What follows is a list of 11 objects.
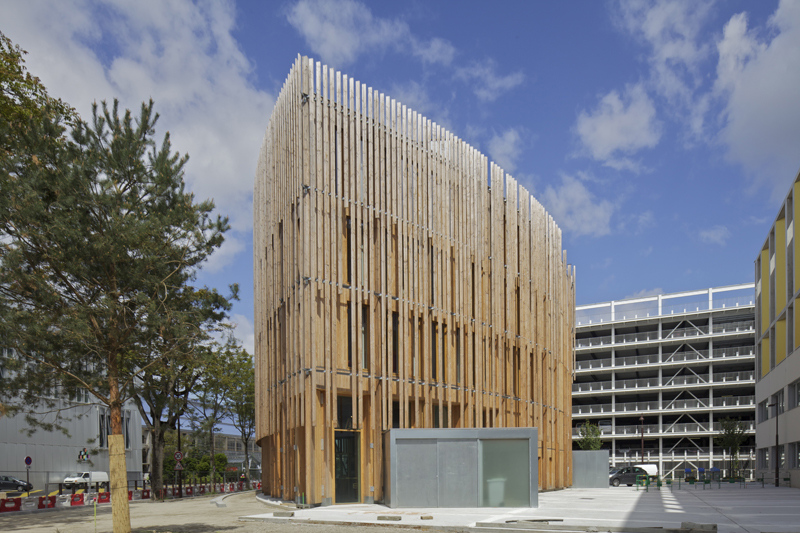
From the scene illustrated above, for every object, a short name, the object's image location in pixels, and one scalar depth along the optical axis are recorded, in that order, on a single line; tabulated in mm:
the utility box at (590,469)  44969
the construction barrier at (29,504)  31981
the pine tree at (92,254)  17047
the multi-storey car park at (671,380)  81500
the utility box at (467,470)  24547
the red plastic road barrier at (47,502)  31625
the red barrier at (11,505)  30359
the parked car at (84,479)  60938
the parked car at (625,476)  51844
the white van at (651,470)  55803
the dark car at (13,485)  52712
